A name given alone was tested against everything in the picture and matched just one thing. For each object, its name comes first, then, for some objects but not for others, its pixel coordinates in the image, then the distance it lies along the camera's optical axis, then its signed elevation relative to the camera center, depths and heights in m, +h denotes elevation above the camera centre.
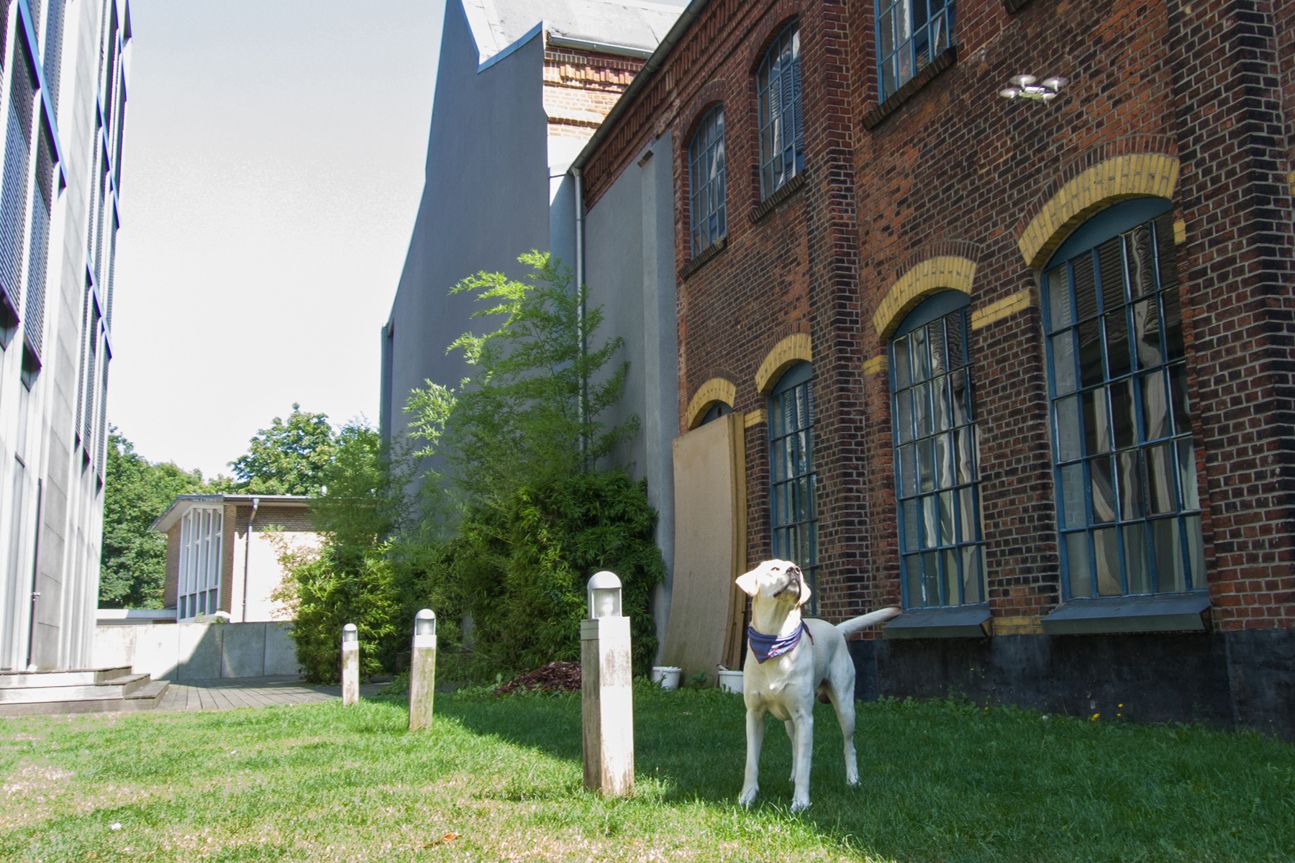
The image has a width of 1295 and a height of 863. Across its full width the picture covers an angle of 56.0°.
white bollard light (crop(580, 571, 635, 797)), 5.81 -0.34
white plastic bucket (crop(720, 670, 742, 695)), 13.44 -0.65
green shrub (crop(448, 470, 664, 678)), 16.06 +0.87
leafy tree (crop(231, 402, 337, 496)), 59.38 +8.57
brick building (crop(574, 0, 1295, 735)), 7.52 +2.23
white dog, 5.43 -0.21
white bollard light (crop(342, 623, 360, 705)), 13.46 -0.39
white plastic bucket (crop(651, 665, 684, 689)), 15.02 -0.65
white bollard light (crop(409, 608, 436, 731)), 9.90 -0.35
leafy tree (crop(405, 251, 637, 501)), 18.11 +3.55
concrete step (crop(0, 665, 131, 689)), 15.25 -0.53
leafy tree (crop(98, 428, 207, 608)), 61.34 +4.97
